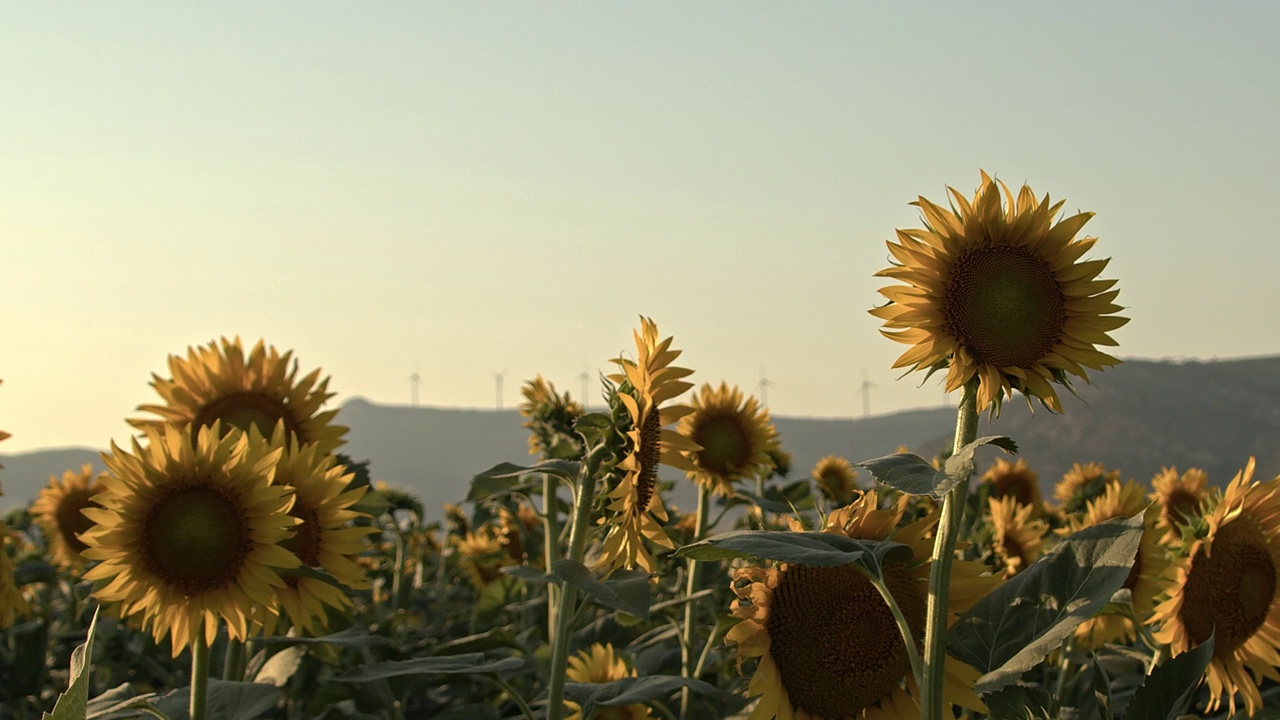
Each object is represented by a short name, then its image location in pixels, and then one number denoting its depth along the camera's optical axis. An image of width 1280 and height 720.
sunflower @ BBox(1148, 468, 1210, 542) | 6.17
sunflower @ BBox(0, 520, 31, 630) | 3.95
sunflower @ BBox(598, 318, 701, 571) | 3.29
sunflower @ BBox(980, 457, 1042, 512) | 7.88
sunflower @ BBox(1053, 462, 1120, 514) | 8.19
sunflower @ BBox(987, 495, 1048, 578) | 5.39
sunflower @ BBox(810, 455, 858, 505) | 7.97
